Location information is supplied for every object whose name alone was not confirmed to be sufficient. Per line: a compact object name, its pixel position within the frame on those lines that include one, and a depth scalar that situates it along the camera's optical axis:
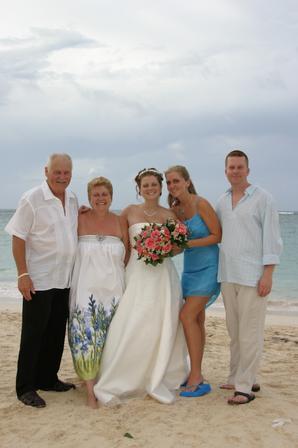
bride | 5.34
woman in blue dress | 5.52
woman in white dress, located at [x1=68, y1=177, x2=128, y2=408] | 5.32
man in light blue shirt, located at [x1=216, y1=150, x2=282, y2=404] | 5.17
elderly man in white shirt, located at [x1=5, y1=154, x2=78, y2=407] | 5.18
